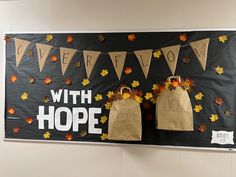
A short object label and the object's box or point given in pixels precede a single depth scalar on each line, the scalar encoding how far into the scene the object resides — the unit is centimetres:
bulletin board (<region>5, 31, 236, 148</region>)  153
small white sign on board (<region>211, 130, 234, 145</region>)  152
